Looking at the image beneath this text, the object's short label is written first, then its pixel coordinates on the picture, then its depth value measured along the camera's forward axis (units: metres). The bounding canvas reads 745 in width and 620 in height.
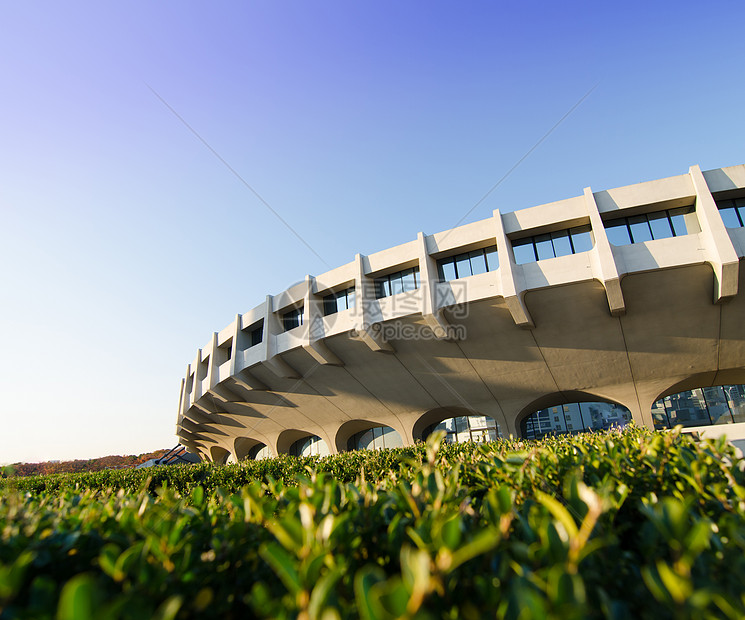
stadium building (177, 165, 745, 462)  13.89
